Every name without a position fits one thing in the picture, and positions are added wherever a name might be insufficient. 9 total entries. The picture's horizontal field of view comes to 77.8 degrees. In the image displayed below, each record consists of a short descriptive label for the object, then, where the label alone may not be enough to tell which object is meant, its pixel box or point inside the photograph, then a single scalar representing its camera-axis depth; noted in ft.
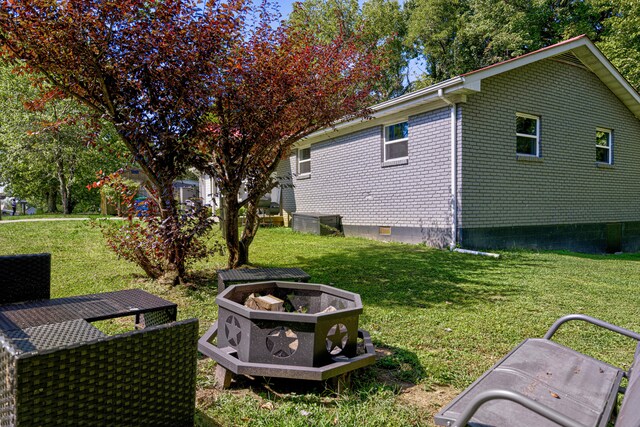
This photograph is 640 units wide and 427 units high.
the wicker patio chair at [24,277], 8.57
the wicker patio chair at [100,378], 4.09
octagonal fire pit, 7.39
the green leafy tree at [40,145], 61.72
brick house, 29.07
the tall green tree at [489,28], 71.61
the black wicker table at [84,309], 6.97
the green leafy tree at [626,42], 57.42
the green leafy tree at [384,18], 87.92
